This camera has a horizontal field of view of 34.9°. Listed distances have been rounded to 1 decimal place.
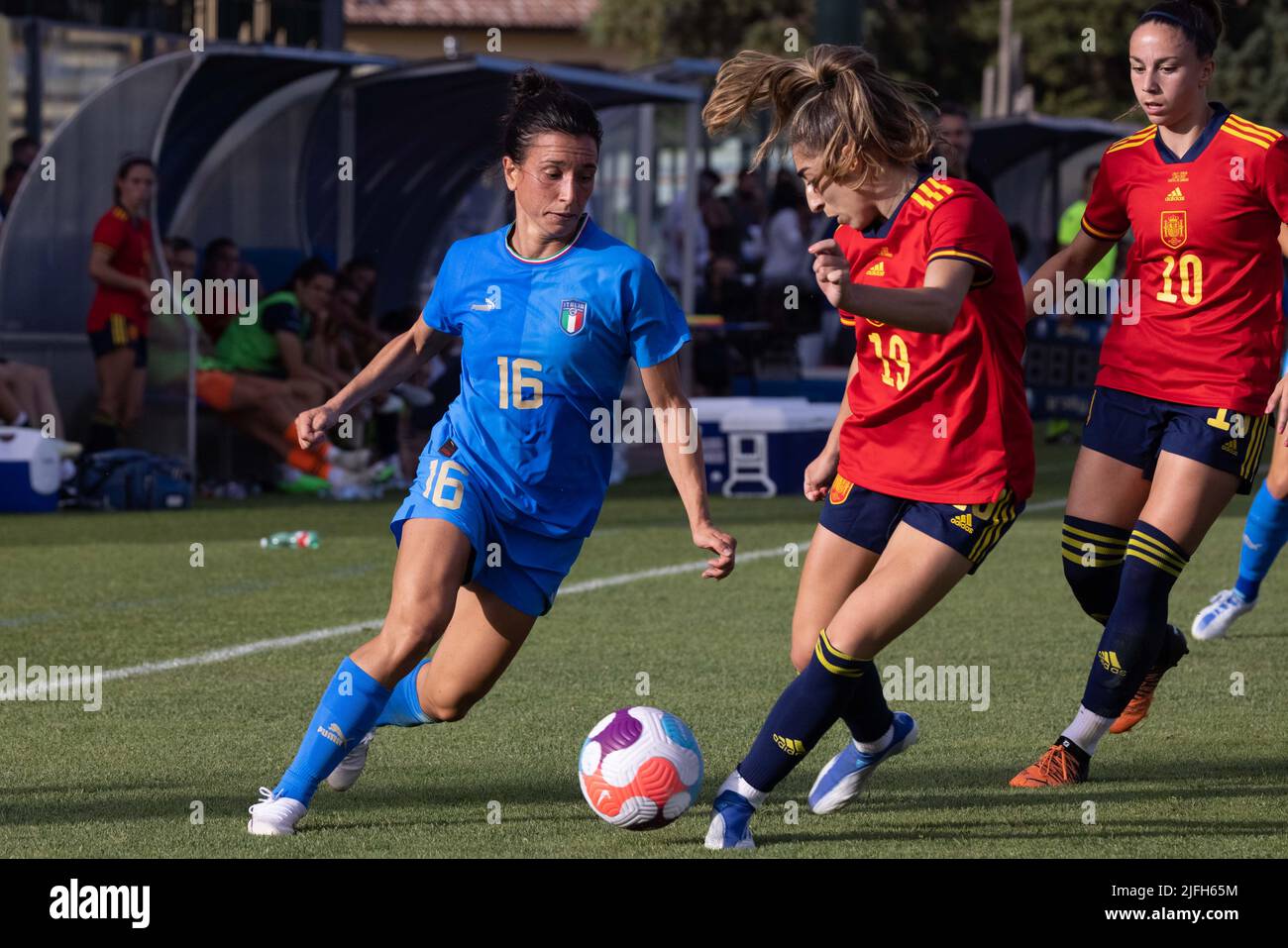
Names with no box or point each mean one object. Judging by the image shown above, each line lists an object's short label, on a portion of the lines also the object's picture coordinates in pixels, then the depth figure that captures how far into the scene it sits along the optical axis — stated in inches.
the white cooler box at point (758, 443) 557.0
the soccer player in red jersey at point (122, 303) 533.0
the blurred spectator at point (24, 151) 625.0
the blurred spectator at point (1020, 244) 641.6
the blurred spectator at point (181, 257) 575.8
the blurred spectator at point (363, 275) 593.9
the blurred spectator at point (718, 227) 827.4
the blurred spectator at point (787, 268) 797.9
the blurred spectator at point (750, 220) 868.6
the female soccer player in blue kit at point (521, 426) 202.4
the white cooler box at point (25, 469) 497.4
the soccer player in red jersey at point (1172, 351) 230.8
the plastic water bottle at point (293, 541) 444.1
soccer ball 201.6
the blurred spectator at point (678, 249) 771.4
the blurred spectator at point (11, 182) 602.9
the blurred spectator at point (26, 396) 522.3
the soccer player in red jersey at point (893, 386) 193.9
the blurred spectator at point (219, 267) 577.3
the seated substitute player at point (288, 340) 564.7
